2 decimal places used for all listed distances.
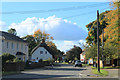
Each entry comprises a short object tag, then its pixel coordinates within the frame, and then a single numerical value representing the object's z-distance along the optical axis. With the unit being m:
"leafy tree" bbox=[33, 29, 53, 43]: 81.44
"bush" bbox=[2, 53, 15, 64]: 29.52
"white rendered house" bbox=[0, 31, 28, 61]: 42.40
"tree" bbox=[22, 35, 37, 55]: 88.00
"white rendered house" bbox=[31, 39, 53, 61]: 76.69
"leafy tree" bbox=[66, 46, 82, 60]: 100.44
